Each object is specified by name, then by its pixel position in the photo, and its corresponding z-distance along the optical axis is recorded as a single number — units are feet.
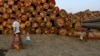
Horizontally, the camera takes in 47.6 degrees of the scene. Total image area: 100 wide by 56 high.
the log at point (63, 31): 11.51
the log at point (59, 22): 11.49
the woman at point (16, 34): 9.54
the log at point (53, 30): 11.50
